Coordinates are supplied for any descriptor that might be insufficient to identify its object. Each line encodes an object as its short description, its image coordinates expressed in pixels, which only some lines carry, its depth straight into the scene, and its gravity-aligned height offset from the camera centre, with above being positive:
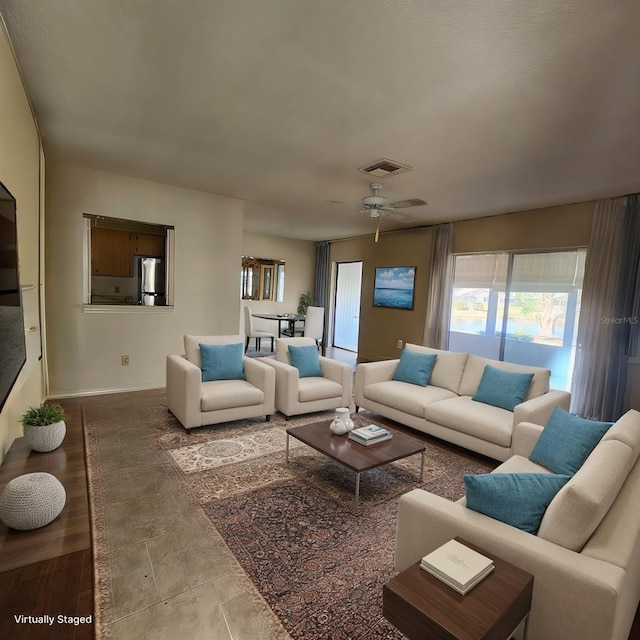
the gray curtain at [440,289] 6.11 +0.09
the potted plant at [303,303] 9.17 -0.39
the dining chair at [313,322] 7.70 -0.71
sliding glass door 4.79 -0.13
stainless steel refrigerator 4.79 -0.04
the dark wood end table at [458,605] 1.08 -0.96
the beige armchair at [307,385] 3.83 -1.05
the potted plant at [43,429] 2.13 -0.90
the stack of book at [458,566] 1.21 -0.93
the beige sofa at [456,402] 2.97 -1.01
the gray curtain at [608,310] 4.18 -0.07
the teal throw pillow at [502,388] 3.28 -0.82
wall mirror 8.48 +0.15
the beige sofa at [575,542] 1.20 -0.90
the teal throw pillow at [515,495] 1.46 -0.79
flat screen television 1.60 -0.15
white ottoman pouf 1.50 -0.95
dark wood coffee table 2.40 -1.11
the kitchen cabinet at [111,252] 4.41 +0.30
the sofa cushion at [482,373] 3.29 -0.74
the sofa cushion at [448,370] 3.92 -0.81
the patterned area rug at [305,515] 1.63 -1.41
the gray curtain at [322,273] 8.98 +0.38
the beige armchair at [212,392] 3.36 -1.04
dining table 7.79 -0.69
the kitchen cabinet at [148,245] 4.67 +0.44
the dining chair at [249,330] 7.51 -0.94
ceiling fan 4.02 +0.97
